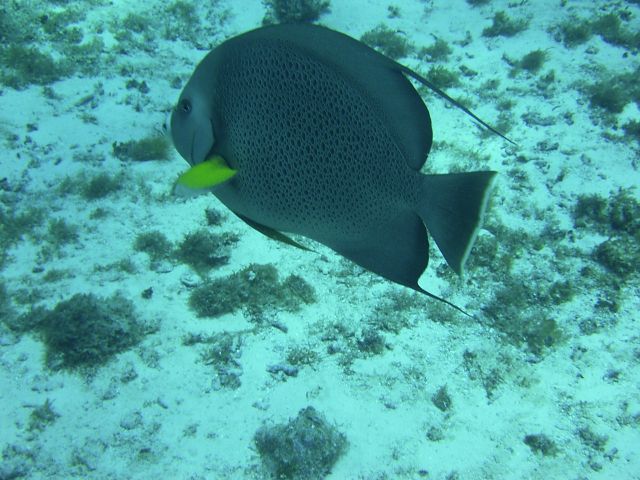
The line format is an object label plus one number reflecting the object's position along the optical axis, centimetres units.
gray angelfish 120
